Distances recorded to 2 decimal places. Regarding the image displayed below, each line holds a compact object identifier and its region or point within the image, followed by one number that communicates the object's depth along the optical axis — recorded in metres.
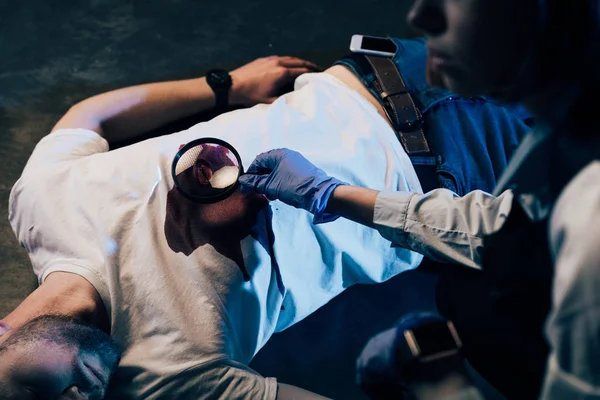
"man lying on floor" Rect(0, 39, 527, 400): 1.18
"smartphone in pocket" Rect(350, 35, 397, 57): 1.57
